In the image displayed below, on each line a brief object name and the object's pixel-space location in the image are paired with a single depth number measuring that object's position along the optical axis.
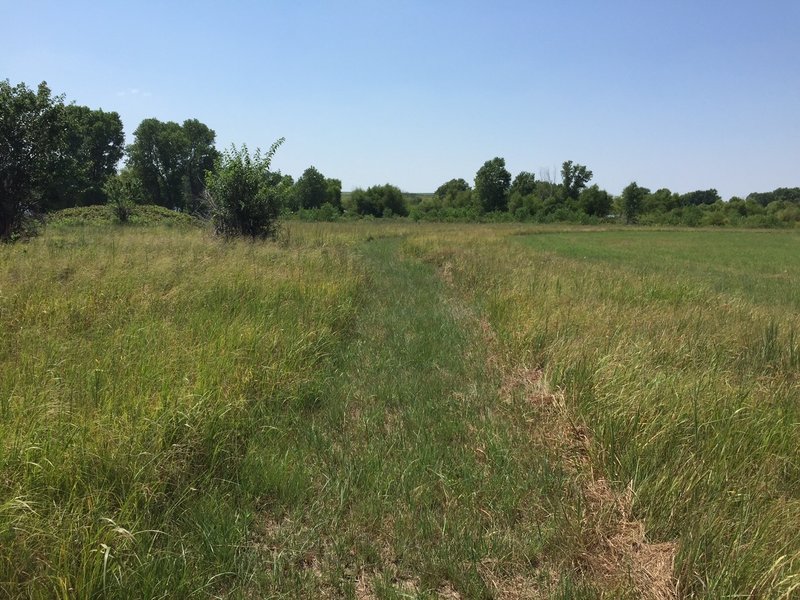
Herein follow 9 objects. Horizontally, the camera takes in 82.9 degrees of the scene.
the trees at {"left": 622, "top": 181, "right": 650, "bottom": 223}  85.50
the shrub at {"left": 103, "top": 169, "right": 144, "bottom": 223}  30.21
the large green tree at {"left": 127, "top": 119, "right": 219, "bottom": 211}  67.62
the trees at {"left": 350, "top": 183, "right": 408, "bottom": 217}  82.75
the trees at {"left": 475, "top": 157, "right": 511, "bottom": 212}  89.56
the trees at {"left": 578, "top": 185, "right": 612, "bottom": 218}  86.75
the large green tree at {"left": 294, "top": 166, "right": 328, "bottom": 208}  80.81
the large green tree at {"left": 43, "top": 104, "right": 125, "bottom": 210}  56.31
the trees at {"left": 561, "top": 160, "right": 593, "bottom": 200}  98.44
